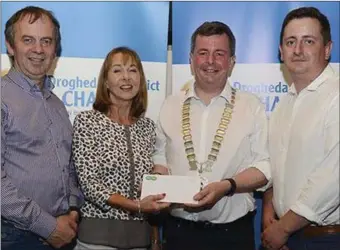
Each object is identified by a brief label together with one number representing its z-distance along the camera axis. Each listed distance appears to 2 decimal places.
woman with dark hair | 2.25
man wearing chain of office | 2.32
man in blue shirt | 2.14
